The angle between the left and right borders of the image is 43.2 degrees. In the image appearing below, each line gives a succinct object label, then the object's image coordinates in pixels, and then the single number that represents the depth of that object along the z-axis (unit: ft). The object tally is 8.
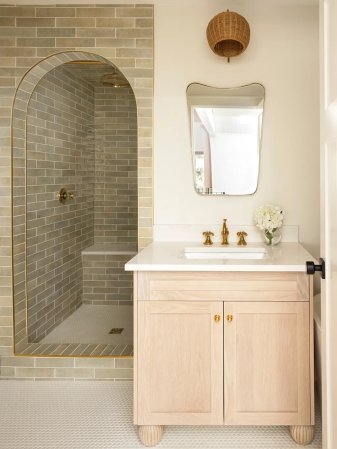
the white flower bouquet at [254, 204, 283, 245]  8.74
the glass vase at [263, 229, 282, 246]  8.85
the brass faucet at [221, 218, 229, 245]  9.06
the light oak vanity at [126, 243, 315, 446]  6.82
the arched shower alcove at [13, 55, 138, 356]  10.18
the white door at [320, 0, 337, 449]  4.81
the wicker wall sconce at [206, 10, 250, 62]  8.34
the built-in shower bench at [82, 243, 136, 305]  14.10
